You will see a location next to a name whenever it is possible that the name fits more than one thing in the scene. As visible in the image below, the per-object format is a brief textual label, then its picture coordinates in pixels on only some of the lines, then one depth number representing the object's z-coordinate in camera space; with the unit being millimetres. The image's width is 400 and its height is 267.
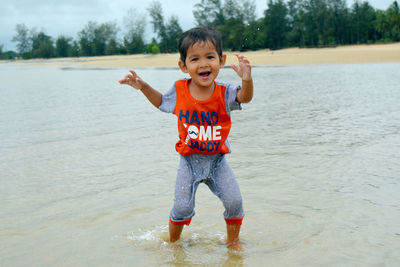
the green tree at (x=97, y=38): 56656
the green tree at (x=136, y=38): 48562
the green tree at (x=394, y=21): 48312
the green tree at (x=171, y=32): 59219
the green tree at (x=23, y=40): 92875
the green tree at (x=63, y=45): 76969
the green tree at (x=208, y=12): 35544
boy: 2615
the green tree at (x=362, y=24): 53688
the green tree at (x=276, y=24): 36894
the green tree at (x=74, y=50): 67812
